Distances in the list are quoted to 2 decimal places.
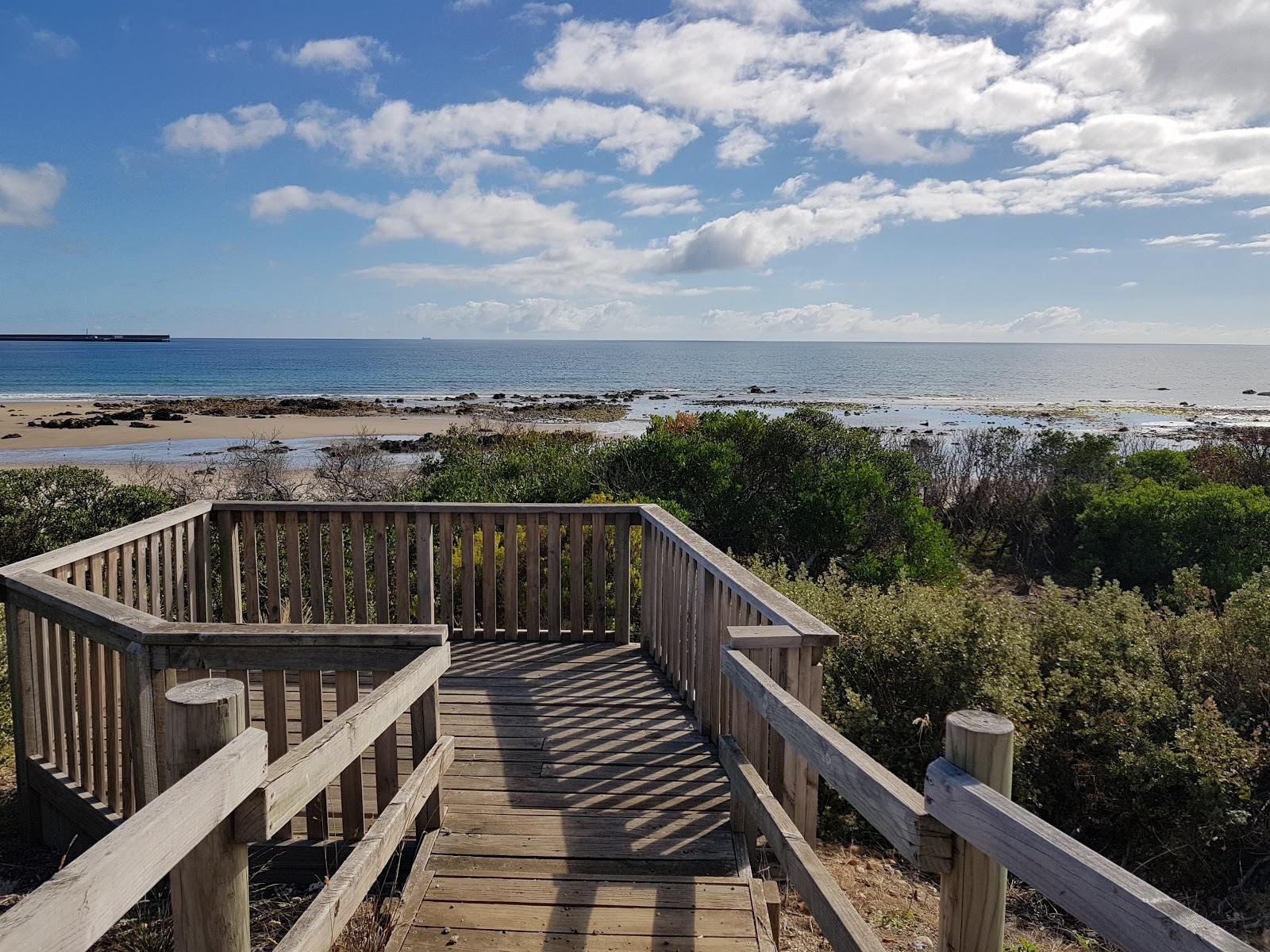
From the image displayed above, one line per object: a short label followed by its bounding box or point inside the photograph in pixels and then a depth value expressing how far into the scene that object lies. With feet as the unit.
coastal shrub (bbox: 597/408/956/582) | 37.83
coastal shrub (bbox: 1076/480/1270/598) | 35.68
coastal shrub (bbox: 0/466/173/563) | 27.89
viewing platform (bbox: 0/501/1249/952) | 5.94
